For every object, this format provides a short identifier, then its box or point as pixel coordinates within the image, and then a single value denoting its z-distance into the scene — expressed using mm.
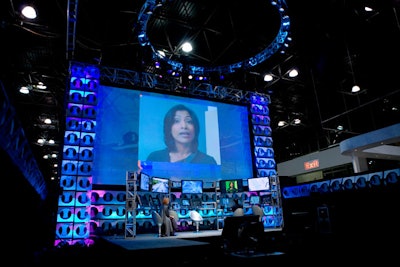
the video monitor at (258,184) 10750
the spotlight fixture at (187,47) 11148
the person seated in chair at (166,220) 7684
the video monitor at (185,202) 10563
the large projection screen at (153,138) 10156
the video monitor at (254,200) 11438
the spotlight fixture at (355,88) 12886
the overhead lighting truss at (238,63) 8227
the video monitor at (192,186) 10000
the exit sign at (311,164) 20216
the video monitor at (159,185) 8562
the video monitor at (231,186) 10578
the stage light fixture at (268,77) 12931
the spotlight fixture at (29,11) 8242
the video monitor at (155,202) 9252
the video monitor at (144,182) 8005
